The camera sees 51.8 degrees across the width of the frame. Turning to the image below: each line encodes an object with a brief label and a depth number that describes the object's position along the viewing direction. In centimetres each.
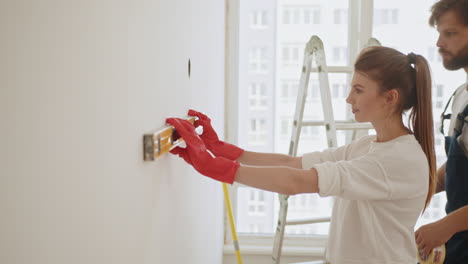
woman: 137
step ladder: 260
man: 185
